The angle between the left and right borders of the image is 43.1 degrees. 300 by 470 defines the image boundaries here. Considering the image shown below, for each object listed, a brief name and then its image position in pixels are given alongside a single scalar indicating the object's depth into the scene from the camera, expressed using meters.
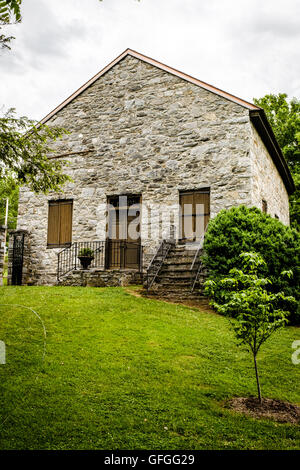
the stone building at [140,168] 12.11
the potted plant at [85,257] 12.64
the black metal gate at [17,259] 13.96
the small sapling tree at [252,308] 4.47
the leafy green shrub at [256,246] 8.76
